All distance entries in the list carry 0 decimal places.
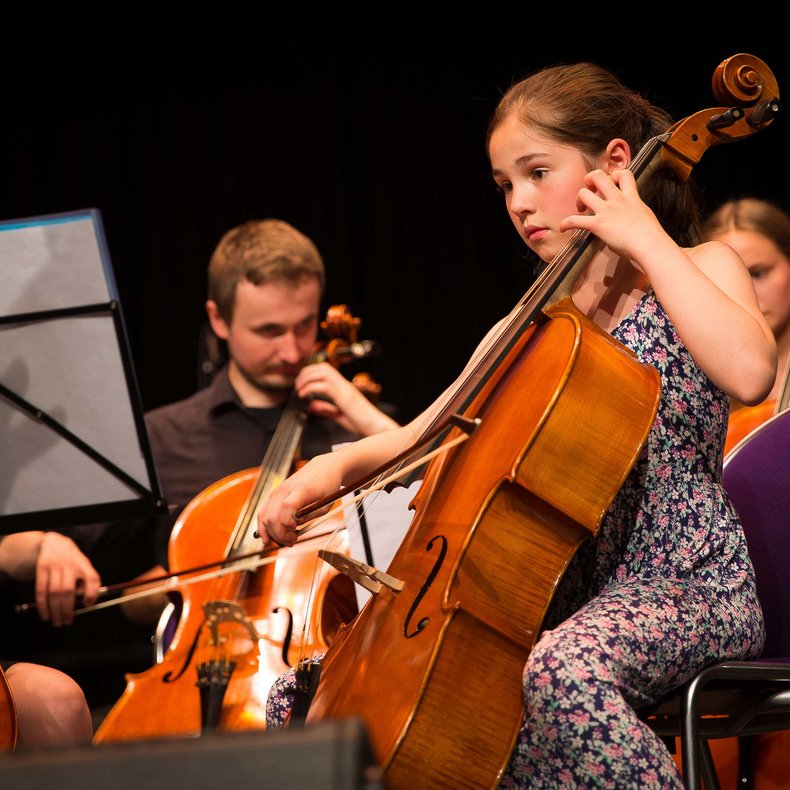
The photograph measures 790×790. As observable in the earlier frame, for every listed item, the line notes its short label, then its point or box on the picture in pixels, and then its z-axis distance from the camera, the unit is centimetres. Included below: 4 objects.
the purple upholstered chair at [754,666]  372
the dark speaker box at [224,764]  266
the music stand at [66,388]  423
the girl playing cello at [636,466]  362
